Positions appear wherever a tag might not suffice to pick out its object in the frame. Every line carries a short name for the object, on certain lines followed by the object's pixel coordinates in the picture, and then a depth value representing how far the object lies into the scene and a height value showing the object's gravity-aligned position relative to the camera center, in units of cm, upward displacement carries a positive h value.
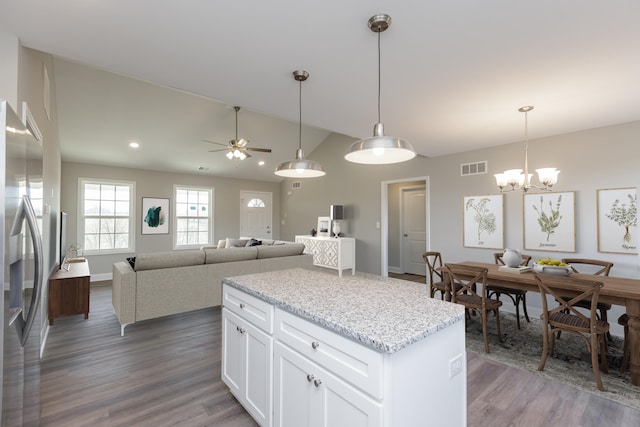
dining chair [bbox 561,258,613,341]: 298 -62
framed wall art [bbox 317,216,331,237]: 736 -23
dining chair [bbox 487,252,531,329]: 357 -91
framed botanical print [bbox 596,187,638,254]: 349 -4
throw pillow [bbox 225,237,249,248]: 616 -54
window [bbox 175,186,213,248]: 751 +3
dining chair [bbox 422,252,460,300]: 366 -86
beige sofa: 337 -76
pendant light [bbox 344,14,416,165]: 156 +38
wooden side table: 359 -94
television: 435 -30
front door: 848 +8
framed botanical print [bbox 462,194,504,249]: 455 -7
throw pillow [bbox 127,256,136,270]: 356 -54
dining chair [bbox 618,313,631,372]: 262 -118
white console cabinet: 654 -80
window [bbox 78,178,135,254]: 630 +3
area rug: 236 -135
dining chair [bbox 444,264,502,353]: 303 -83
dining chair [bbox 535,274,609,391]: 237 -86
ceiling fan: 519 +119
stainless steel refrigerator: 111 -21
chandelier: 292 +41
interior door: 697 -29
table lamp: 709 +4
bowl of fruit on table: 298 -52
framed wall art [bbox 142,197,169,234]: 696 +3
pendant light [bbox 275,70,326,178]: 222 +37
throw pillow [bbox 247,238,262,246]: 593 -51
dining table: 237 -68
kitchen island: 117 -64
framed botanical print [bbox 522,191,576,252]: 392 -7
